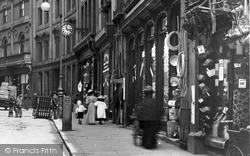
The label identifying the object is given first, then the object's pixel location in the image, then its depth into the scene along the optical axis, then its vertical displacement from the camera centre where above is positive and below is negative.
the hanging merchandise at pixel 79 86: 39.00 +0.13
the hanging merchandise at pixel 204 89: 11.96 -0.02
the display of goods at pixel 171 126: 15.02 -1.13
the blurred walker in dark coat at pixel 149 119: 13.14 -0.80
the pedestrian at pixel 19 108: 33.58 -1.30
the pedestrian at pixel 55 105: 30.98 -1.05
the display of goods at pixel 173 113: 15.12 -0.74
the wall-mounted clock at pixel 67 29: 33.53 +3.90
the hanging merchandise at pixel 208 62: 11.85 +0.61
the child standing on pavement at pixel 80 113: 24.98 -1.21
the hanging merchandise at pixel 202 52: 11.84 +0.86
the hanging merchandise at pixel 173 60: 15.61 +0.87
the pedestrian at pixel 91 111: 24.95 -1.14
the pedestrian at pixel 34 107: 32.56 -1.20
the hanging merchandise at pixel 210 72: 11.88 +0.38
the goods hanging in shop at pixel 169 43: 15.27 +1.36
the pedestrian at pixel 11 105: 33.75 -1.14
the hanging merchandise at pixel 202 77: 12.05 +0.26
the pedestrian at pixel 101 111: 25.02 -1.11
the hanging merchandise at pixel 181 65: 13.32 +0.62
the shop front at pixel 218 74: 9.69 +0.30
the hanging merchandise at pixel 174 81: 15.63 +0.22
